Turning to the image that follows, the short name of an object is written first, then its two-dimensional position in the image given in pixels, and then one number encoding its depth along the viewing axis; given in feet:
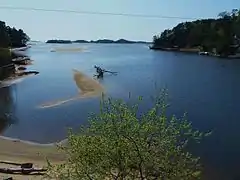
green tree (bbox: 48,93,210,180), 19.78
